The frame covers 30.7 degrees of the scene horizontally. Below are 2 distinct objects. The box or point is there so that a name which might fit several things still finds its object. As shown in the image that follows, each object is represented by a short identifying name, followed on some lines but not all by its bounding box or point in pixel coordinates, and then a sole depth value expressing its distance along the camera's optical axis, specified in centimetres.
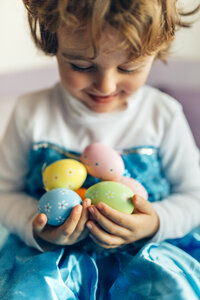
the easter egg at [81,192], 79
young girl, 68
